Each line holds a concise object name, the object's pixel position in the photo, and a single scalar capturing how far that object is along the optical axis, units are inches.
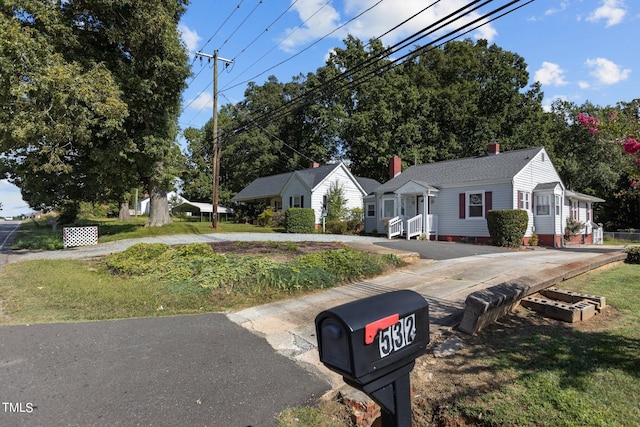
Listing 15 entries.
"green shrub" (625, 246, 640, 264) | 373.1
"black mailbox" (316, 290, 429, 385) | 54.0
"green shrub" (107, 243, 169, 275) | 325.4
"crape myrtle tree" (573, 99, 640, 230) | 1131.3
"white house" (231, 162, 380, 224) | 1137.4
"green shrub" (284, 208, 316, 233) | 960.3
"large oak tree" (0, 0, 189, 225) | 437.1
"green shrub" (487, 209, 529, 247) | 629.6
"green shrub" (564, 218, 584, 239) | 763.4
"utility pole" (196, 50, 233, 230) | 864.3
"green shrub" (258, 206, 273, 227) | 1169.5
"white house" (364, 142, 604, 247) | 712.4
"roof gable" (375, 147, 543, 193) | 728.3
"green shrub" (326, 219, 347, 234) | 994.3
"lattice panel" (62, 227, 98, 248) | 588.6
